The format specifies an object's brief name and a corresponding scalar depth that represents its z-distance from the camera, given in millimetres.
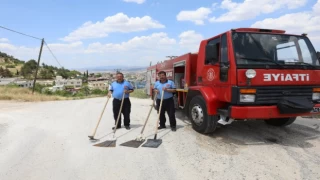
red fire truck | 5074
